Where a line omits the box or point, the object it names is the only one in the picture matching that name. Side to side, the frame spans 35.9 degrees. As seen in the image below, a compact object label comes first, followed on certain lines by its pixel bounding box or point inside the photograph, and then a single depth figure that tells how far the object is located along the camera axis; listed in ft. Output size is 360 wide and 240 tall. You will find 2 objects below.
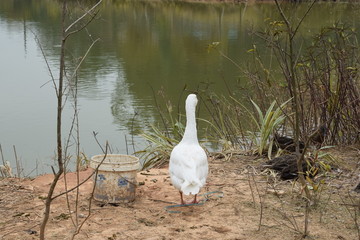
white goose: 13.33
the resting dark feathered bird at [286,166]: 16.56
